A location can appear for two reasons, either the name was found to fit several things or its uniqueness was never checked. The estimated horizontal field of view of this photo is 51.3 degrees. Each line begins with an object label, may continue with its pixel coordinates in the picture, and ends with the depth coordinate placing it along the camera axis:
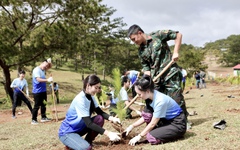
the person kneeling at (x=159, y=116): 3.34
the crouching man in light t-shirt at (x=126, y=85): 6.10
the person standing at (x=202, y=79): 20.53
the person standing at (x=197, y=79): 20.14
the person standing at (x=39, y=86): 6.64
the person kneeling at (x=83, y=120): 3.33
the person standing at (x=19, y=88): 8.22
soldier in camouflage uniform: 4.10
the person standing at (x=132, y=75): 7.67
